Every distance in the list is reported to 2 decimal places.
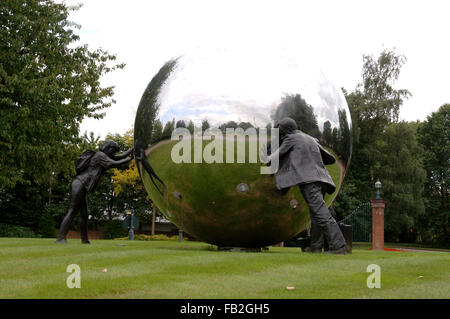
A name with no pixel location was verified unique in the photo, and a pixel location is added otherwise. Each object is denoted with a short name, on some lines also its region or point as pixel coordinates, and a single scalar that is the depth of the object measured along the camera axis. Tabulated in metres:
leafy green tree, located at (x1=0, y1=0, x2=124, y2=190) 20.23
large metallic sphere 8.41
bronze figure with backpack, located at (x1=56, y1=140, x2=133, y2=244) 11.38
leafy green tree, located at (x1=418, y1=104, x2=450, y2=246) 45.25
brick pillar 23.62
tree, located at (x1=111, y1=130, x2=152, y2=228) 36.53
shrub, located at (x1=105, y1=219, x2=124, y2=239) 34.56
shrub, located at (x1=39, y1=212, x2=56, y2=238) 32.28
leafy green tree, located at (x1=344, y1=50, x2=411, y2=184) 41.66
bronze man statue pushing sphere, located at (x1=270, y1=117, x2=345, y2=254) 8.42
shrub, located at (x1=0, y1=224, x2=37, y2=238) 29.92
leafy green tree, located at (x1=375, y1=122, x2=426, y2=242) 40.03
